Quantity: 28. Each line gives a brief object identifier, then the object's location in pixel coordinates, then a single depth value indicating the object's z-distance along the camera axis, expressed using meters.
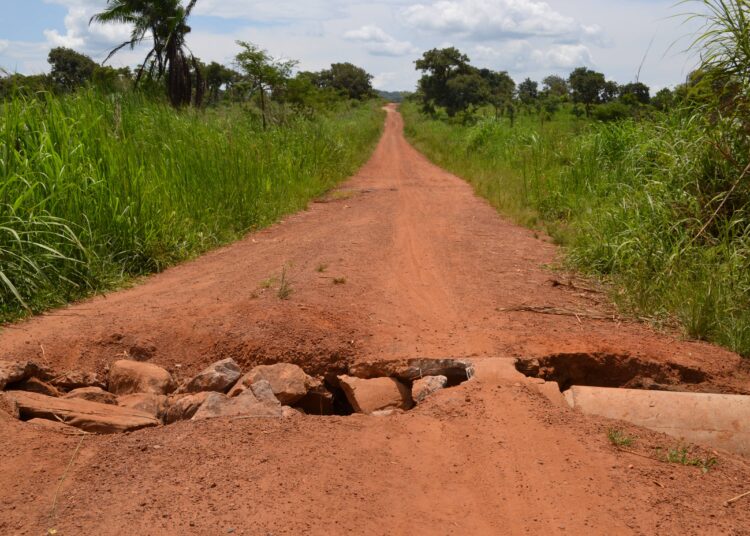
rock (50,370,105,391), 4.08
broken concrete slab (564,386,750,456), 3.58
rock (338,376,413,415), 4.01
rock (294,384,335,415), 4.29
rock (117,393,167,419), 3.87
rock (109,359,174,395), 4.14
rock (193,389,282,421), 3.58
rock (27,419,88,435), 3.39
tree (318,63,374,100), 58.41
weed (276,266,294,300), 5.15
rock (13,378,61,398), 3.91
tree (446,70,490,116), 34.62
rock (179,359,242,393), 4.13
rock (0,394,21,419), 3.47
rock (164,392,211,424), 3.78
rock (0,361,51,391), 3.81
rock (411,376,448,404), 3.90
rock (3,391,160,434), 3.56
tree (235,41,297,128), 13.87
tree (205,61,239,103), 28.06
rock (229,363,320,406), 4.07
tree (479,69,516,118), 30.92
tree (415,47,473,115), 37.31
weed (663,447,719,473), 3.13
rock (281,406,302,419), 3.62
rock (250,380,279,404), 3.84
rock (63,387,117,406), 3.92
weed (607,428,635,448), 3.25
